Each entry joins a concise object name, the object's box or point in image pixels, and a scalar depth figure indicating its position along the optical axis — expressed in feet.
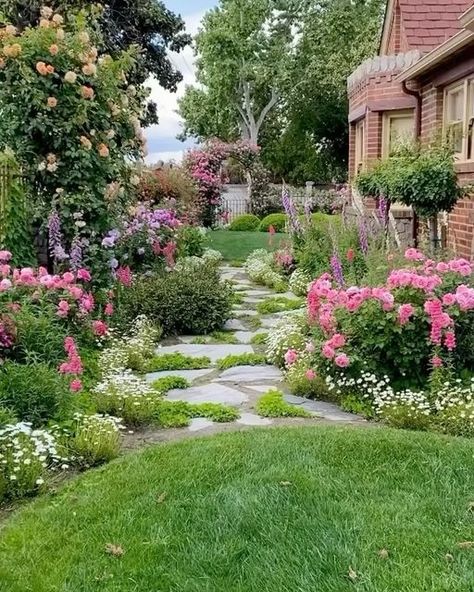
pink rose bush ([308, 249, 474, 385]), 15.81
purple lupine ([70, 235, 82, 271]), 20.68
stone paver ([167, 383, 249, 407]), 16.58
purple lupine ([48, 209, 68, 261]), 20.33
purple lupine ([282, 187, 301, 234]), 33.35
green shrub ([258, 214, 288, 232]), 63.41
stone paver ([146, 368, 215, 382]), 18.72
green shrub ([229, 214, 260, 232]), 66.18
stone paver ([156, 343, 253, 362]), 21.17
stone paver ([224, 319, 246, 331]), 24.80
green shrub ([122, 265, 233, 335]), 23.76
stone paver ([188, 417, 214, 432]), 14.64
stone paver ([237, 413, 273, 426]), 14.90
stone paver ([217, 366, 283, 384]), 18.51
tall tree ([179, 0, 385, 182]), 96.58
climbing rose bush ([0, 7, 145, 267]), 21.06
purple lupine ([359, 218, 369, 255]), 22.90
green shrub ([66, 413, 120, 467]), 12.58
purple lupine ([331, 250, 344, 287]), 19.61
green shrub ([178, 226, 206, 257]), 39.89
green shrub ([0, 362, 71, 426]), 13.55
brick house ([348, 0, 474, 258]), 29.04
